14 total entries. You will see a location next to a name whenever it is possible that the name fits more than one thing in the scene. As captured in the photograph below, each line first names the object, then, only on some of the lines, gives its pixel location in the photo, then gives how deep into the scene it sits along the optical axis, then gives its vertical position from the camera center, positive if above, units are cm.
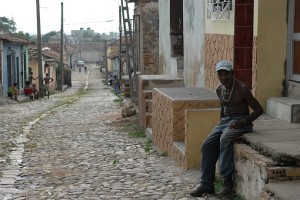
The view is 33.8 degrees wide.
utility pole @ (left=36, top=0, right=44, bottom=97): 2948 +105
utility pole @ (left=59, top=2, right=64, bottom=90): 4161 +90
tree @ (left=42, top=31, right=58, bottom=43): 11031 +715
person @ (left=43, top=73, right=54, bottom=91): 3214 -114
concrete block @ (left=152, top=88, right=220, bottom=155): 720 -66
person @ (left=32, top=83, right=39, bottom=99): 2777 -161
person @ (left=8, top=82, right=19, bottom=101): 2514 -144
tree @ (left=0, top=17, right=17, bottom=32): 6969 +593
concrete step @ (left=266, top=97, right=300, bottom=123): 589 -55
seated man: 509 -67
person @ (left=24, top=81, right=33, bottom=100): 2741 -147
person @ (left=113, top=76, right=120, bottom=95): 3300 -145
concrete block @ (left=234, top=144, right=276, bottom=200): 436 -100
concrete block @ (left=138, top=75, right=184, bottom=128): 1065 -43
